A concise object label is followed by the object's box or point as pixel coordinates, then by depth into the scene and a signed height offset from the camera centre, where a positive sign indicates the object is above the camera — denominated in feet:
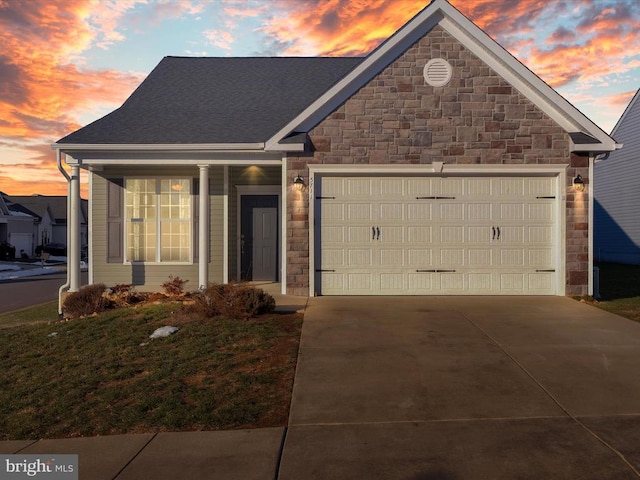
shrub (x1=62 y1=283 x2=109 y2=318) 31.53 -4.35
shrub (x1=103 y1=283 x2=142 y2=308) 33.35 -4.16
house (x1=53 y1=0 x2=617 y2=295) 34.22 +4.83
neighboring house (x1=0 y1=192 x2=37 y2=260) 136.77 +1.78
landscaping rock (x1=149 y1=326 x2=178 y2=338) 24.93 -4.94
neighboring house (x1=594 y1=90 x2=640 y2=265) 75.56 +6.19
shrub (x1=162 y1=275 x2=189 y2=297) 35.09 -3.77
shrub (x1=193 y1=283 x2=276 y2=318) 27.50 -3.79
